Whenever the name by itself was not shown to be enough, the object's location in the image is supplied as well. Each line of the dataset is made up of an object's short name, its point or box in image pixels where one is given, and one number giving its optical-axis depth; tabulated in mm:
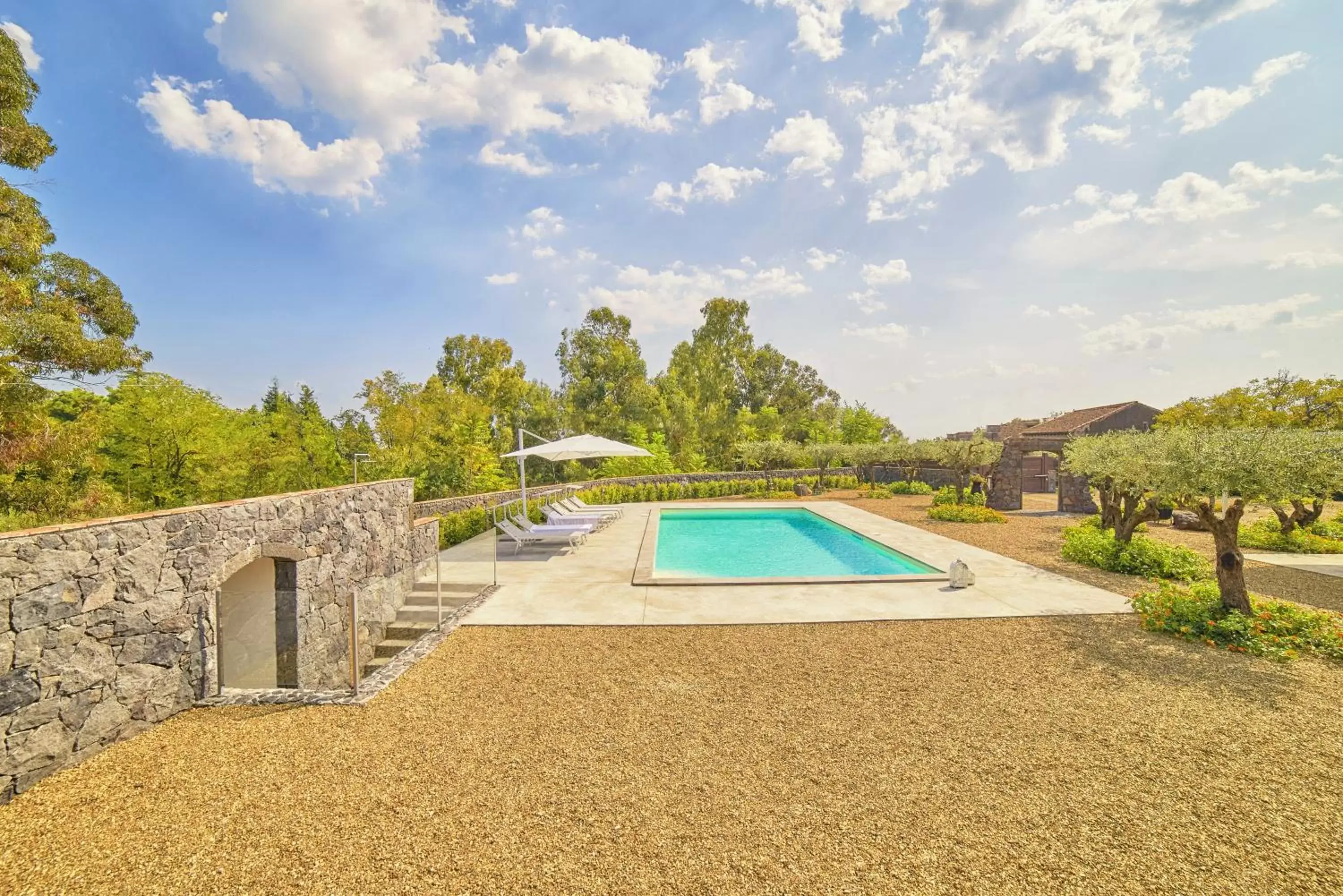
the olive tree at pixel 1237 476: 6047
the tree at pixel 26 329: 9180
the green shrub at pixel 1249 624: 5613
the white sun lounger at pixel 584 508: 15439
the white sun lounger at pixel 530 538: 11227
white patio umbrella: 12766
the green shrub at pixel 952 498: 18078
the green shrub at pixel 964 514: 15117
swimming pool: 10242
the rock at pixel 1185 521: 13430
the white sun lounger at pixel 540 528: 11680
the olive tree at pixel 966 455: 17812
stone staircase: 7027
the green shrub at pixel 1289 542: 10766
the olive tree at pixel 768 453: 24000
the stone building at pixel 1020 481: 17000
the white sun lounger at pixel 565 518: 13445
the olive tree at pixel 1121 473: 7770
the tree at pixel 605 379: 31859
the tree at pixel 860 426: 36438
